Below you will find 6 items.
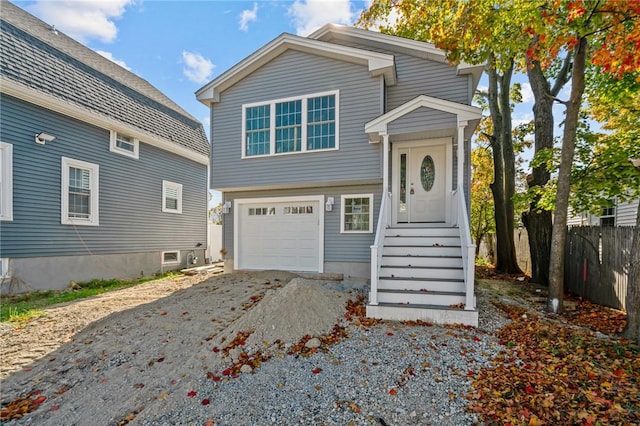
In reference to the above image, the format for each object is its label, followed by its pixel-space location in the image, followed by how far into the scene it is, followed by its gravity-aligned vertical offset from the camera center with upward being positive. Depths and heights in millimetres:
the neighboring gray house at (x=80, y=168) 7312 +1263
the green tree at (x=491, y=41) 5305 +3412
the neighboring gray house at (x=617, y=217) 10895 -66
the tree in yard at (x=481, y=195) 14461 +935
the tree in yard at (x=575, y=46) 4391 +2837
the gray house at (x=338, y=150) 6715 +1668
